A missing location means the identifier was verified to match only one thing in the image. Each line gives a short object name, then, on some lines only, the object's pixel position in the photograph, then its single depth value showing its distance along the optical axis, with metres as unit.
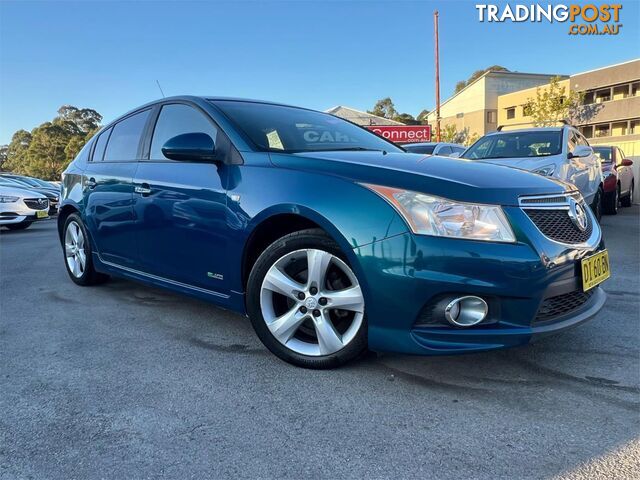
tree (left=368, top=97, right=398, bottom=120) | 84.75
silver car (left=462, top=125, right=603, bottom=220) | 6.23
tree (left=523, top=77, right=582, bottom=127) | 36.09
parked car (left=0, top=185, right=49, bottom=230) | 10.35
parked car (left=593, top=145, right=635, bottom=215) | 9.91
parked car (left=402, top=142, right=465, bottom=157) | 8.45
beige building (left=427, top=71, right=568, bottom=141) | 48.03
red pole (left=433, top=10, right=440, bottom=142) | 23.11
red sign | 24.70
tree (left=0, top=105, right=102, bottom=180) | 51.16
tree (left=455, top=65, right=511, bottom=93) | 88.29
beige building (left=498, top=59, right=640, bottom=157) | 34.44
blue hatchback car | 2.23
